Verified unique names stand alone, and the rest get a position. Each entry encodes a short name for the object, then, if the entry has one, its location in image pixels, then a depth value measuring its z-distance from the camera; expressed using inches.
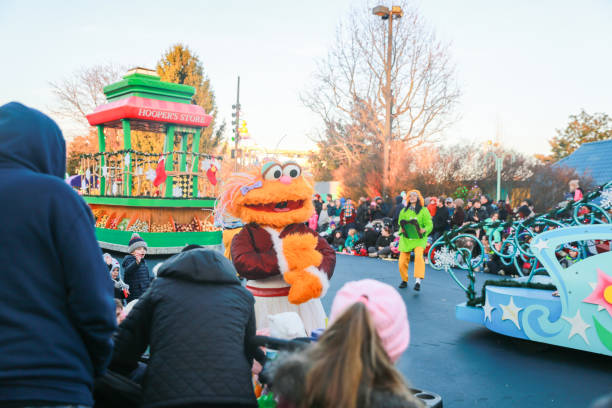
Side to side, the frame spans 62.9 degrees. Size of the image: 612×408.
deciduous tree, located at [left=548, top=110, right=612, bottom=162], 1327.5
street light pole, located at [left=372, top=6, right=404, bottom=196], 667.0
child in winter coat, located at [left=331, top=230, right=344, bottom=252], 637.8
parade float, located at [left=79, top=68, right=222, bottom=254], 536.7
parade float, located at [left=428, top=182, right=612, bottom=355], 191.2
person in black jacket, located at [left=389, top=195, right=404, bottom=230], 560.5
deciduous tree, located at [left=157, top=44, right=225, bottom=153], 1290.6
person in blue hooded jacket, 64.3
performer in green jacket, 353.1
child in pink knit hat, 63.3
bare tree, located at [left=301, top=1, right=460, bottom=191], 886.4
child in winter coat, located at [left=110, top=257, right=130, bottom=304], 225.0
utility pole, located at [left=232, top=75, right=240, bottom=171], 1082.1
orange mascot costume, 166.1
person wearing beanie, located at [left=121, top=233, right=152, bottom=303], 237.9
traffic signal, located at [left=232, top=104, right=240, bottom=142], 1082.1
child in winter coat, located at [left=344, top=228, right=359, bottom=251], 603.2
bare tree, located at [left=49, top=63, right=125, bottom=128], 1341.0
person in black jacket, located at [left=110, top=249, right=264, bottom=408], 85.5
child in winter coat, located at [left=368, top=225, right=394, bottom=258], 554.3
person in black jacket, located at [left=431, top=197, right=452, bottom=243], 510.0
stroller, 90.7
